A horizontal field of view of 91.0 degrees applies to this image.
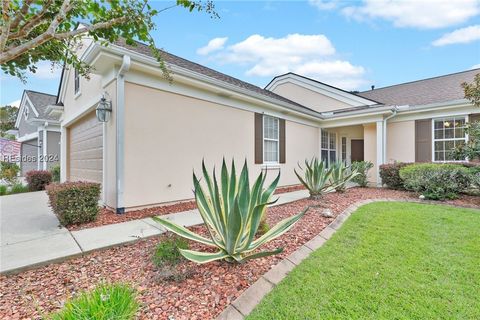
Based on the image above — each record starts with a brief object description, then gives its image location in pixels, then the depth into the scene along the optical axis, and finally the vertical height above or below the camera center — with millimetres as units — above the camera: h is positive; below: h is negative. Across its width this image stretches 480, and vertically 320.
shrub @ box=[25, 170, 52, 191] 10398 -870
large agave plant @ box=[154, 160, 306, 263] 2611 -695
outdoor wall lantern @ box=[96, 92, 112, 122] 5488 +1176
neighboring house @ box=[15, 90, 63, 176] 13078 +1738
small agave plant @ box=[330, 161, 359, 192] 7094 -487
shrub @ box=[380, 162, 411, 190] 9133 -608
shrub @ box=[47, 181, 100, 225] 4438 -798
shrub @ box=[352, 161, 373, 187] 9734 -482
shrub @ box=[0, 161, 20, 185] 10508 -628
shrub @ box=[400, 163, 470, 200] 7099 -653
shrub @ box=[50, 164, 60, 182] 11293 -639
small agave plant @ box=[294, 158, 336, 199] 6547 -582
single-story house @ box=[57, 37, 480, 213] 5484 +1213
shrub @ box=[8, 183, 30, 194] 9836 -1226
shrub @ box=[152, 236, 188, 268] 2893 -1176
